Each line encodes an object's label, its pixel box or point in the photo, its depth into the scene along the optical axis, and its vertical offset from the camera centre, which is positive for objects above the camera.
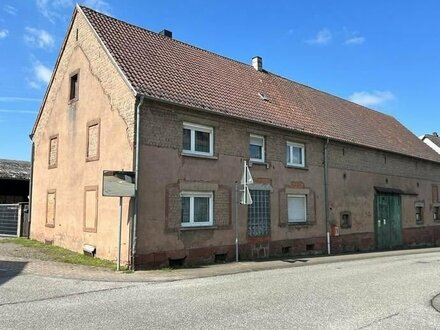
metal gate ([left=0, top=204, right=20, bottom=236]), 22.08 -0.02
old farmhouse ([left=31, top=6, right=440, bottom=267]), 14.61 +2.35
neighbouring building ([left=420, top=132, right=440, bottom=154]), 43.15 +7.43
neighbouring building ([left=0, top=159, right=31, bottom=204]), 30.14 +2.29
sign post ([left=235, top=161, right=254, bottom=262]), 15.30 +1.13
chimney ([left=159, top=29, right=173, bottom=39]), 21.08 +8.38
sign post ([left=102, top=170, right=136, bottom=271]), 13.27 +0.95
